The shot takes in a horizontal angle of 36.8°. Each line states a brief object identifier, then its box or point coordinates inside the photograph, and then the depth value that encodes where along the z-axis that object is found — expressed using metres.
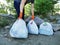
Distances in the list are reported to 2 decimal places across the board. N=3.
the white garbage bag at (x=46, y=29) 2.18
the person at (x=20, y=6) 2.04
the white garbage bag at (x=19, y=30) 2.02
